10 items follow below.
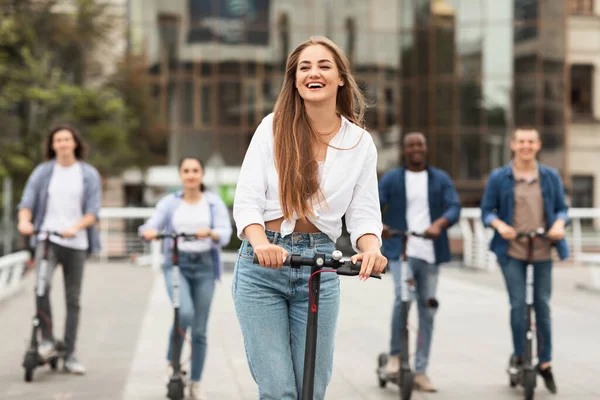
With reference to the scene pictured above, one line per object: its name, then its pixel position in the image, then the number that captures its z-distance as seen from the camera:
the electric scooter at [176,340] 6.74
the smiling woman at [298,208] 3.72
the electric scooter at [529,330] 6.77
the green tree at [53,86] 32.03
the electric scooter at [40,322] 7.70
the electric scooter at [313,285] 3.50
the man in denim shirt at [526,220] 7.08
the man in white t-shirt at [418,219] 7.39
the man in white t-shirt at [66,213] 7.97
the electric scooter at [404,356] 6.81
